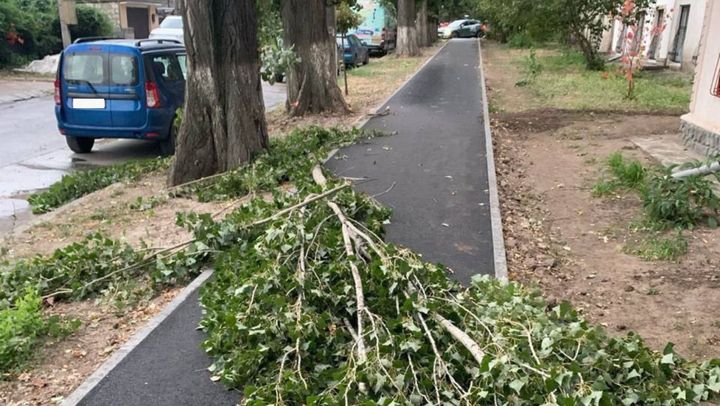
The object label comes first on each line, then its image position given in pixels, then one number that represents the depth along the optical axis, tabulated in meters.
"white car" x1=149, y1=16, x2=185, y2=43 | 21.79
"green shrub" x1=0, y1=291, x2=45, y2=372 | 4.02
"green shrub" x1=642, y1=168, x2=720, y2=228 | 6.05
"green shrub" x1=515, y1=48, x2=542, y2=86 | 18.86
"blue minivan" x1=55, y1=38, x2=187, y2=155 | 9.76
